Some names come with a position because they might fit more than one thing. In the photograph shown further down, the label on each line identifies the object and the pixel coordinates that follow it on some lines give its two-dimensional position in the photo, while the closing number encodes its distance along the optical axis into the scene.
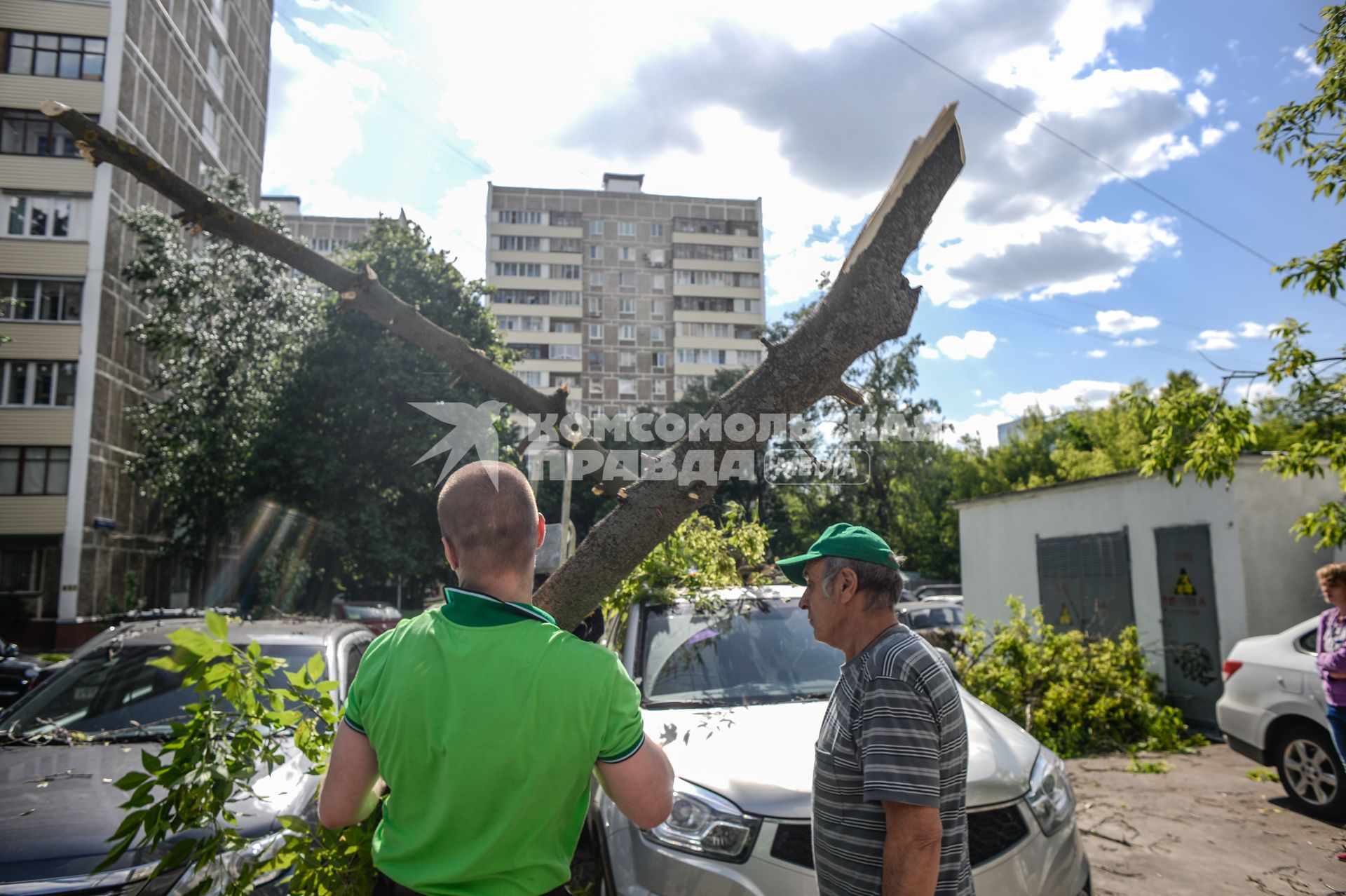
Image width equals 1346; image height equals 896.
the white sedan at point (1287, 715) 6.38
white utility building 10.26
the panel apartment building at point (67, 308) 27.70
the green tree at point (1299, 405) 5.78
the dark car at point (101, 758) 3.06
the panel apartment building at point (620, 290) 64.00
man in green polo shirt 1.81
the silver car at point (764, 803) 3.11
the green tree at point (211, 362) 25.11
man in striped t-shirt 2.07
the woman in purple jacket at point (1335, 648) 5.56
